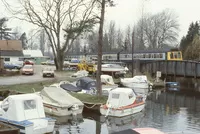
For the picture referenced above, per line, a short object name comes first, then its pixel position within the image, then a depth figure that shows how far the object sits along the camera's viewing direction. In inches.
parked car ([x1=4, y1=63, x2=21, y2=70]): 2383.1
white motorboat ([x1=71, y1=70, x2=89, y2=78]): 1828.1
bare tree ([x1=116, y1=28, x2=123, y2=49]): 4696.6
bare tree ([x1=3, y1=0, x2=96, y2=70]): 2201.0
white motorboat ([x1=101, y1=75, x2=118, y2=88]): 1588.3
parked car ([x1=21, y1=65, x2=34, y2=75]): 1861.5
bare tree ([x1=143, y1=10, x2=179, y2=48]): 4156.0
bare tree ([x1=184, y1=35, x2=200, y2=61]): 2842.0
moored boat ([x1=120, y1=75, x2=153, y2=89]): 1781.5
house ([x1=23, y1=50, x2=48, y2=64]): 3873.5
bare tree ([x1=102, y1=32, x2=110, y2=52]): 4387.3
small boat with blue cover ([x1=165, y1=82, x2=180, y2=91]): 1979.0
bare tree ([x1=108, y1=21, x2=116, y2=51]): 4699.8
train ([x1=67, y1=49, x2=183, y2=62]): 2682.1
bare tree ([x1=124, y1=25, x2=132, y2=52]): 4539.9
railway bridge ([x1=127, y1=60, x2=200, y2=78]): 2164.2
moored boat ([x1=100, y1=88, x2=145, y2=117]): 933.8
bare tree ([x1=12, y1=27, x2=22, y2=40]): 5235.2
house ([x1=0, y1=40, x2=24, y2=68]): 2844.5
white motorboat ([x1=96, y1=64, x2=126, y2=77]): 2025.1
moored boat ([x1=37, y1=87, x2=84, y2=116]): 903.1
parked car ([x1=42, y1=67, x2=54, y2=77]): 1785.2
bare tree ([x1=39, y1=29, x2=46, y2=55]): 5751.0
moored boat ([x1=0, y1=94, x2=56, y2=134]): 671.1
